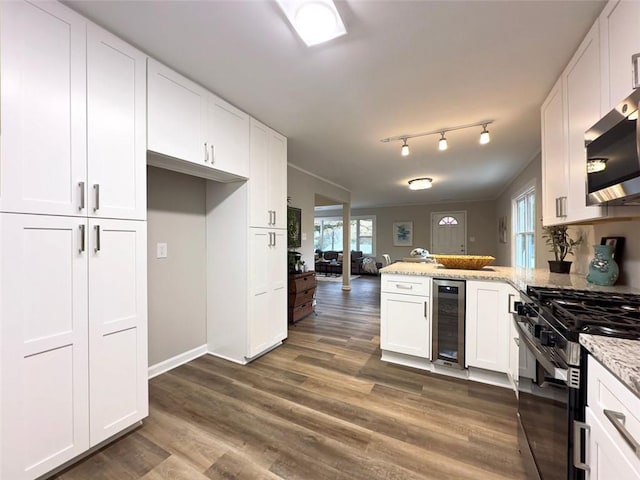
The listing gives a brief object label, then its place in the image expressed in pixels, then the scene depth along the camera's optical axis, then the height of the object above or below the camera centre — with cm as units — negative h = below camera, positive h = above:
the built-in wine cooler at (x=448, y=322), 233 -77
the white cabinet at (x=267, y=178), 261 +66
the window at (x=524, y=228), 413 +18
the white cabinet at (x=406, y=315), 246 -75
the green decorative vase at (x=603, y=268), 175 -20
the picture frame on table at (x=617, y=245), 181 -5
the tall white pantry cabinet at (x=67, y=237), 118 +2
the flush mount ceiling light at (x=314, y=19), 131 +119
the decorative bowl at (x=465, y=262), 261 -24
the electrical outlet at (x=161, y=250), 240 -9
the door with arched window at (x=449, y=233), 840 +20
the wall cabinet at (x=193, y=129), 178 +87
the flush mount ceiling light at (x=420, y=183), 478 +104
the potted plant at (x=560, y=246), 233 -7
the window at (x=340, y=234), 993 +23
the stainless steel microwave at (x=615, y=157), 102 +36
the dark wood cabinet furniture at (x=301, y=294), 386 -86
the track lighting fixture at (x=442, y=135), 268 +120
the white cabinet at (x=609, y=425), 64 -53
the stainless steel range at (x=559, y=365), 91 -51
